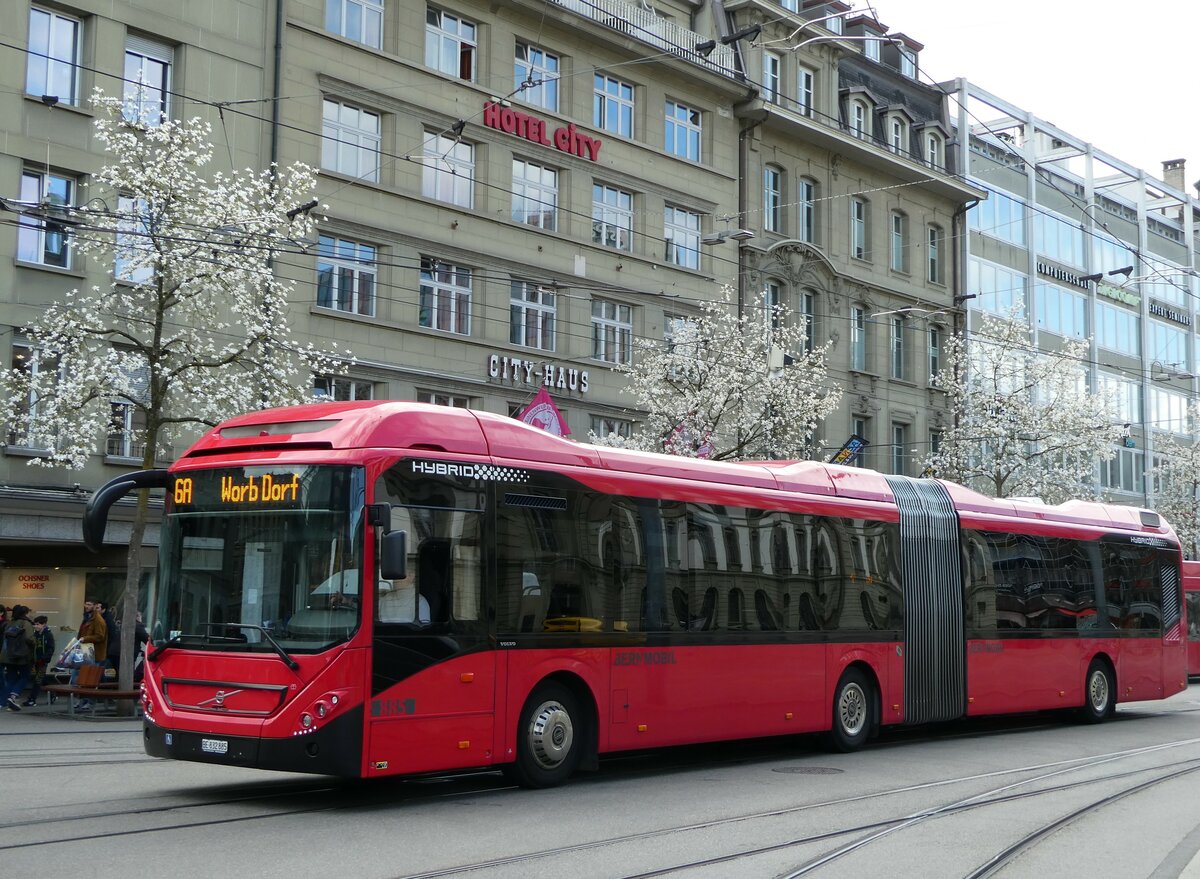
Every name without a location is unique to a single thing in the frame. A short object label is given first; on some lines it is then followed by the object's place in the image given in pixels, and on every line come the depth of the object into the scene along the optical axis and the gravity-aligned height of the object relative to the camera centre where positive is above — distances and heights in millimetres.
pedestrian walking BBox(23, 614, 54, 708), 23375 -524
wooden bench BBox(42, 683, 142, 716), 20922 -1016
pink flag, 22391 +3089
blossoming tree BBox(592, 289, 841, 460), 32781 +5113
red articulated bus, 11461 +231
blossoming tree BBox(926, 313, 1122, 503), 42906 +5953
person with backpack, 22219 -468
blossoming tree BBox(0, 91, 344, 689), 21875 +4555
